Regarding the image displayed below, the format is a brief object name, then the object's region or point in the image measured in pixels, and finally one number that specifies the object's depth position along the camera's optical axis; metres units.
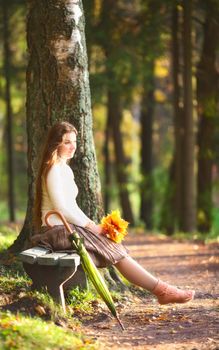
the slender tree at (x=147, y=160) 20.30
